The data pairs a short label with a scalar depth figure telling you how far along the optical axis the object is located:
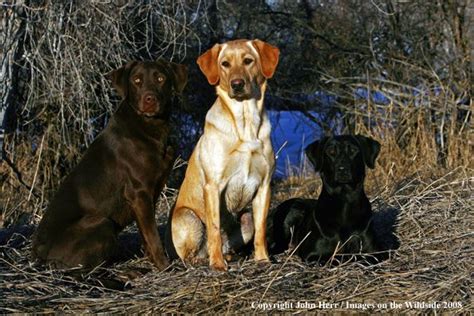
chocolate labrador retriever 5.74
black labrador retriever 5.85
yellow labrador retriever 5.85
